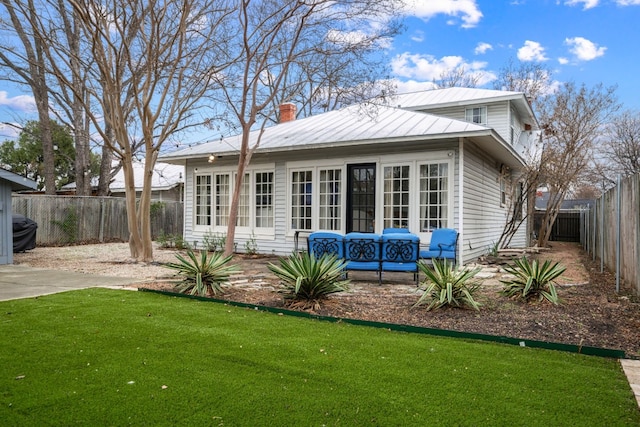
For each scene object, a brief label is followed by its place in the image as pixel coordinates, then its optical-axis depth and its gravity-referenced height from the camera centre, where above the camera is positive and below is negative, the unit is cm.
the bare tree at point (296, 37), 999 +438
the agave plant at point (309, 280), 576 -69
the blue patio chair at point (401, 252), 732 -39
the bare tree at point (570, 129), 1656 +393
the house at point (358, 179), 1005 +125
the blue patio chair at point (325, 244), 771 -30
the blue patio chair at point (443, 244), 858 -32
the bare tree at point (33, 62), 1008 +465
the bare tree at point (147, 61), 994 +393
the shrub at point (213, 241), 1320 -46
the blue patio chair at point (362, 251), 749 -41
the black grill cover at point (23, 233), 1295 -29
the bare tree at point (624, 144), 2770 +531
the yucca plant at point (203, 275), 659 -74
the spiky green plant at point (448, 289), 544 -75
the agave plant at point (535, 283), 573 -69
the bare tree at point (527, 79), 2088 +740
